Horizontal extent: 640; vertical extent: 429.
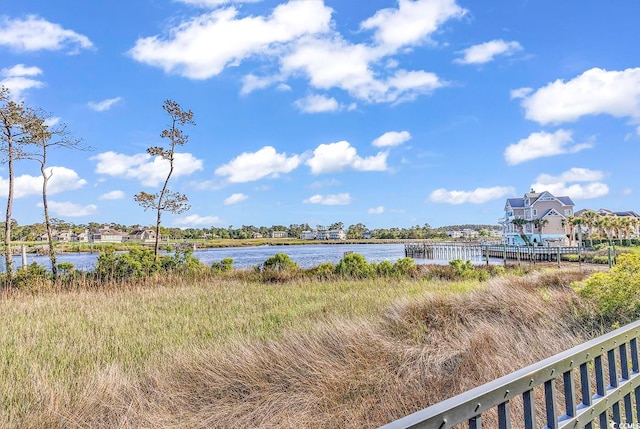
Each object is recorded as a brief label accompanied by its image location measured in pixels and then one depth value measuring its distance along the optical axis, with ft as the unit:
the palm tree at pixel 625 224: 160.86
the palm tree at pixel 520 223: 184.15
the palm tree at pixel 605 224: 156.51
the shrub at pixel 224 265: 49.86
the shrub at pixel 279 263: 51.06
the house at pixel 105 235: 195.37
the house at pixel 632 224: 175.10
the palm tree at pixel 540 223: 175.83
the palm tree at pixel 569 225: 165.37
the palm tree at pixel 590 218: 161.07
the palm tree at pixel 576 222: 159.94
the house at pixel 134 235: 192.24
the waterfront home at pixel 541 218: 176.45
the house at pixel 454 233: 387.34
